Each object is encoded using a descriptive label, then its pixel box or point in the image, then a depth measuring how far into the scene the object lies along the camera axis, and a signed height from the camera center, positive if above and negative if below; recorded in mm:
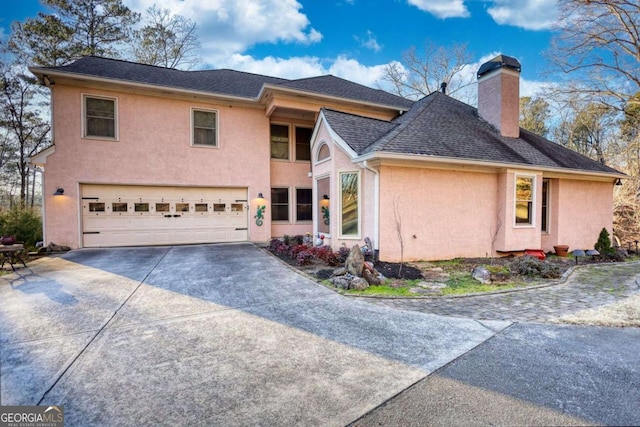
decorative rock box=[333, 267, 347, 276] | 6555 -1531
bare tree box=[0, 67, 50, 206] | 15500 +4674
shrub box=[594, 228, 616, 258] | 10086 -1435
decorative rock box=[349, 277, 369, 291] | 5844 -1625
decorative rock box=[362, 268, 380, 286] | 6227 -1587
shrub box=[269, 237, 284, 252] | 10748 -1554
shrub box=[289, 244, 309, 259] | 9039 -1457
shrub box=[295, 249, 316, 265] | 8281 -1542
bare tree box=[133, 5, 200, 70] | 18438 +10505
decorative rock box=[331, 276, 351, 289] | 5912 -1608
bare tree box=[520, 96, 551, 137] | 24109 +7224
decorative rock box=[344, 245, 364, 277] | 6453 -1324
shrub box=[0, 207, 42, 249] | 10844 -861
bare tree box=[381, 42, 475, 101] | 22156 +10399
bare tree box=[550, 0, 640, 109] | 13375 +7699
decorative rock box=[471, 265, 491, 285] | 6412 -1586
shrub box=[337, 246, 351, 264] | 8391 -1468
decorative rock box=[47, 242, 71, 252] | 9922 -1526
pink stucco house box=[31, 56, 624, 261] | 8734 +1214
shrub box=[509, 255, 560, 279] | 7043 -1587
